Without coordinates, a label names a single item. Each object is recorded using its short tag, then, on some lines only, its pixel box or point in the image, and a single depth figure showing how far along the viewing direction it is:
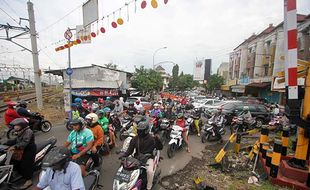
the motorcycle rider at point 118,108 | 9.15
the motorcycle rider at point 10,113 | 6.10
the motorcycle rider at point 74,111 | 7.46
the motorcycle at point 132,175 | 2.89
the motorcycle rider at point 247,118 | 8.92
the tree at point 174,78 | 57.81
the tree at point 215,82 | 40.44
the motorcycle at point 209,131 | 7.61
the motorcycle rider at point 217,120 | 7.73
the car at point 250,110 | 10.75
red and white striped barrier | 3.04
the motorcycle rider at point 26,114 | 6.59
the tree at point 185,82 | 56.72
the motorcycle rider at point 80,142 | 3.54
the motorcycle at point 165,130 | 7.15
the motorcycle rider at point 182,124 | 6.53
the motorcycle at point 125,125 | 7.64
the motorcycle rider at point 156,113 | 8.77
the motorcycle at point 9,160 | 3.29
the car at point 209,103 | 14.15
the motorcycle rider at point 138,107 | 9.23
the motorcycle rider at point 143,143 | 3.59
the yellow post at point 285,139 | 4.39
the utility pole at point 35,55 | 12.04
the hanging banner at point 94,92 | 16.88
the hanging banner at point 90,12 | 6.44
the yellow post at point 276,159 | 3.83
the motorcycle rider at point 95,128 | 4.45
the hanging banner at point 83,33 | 7.89
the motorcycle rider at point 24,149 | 3.48
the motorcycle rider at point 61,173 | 2.12
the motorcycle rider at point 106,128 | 6.35
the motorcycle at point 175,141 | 5.82
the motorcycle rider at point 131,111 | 8.93
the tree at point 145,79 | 25.19
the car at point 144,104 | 12.95
